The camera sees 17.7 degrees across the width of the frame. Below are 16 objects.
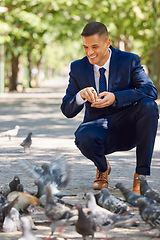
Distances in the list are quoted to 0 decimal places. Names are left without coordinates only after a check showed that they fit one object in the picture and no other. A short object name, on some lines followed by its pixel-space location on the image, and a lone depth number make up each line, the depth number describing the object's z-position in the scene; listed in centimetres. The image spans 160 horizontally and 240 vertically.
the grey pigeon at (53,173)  517
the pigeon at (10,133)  1062
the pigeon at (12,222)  431
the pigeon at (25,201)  455
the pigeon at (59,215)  411
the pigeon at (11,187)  521
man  571
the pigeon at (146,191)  489
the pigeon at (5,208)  427
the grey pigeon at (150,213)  411
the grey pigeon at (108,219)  407
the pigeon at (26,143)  923
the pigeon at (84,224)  392
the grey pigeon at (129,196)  471
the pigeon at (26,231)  376
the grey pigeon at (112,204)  444
